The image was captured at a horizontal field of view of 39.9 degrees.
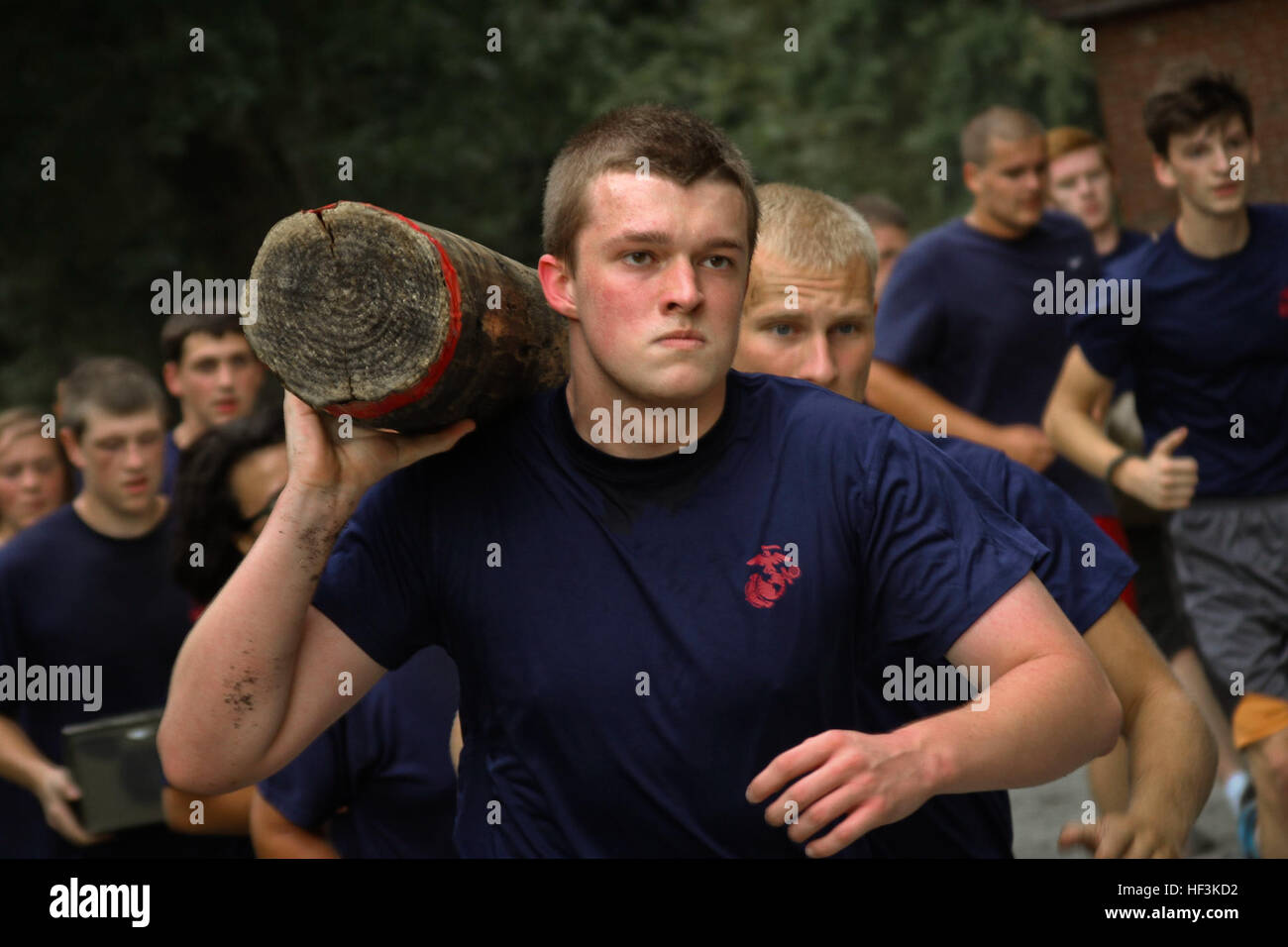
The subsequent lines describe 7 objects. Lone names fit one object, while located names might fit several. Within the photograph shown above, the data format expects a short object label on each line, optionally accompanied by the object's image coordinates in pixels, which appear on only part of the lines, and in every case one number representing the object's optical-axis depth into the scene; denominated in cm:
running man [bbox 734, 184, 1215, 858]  300
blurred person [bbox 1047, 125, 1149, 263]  838
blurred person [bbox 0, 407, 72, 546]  729
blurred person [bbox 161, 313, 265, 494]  720
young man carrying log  255
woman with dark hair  488
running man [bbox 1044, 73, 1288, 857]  573
